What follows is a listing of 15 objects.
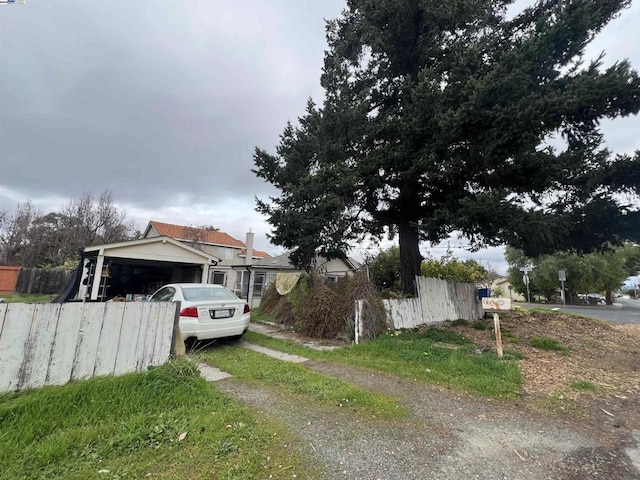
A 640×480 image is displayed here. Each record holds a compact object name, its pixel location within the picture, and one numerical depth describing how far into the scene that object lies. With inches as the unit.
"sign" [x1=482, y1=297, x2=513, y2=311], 241.0
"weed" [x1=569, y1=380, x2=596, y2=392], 179.3
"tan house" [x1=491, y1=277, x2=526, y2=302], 1547.0
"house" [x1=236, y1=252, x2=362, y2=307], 681.0
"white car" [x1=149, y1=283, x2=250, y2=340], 233.0
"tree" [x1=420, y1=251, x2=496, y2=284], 653.3
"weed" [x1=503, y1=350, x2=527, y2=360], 238.3
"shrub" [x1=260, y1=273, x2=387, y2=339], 302.4
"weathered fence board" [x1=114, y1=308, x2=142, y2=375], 145.4
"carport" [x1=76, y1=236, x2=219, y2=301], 440.5
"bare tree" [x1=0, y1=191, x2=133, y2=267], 1138.7
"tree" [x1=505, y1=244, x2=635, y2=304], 1156.5
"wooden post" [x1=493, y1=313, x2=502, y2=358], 231.5
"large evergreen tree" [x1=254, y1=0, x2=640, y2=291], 274.2
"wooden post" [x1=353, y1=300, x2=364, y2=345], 287.7
